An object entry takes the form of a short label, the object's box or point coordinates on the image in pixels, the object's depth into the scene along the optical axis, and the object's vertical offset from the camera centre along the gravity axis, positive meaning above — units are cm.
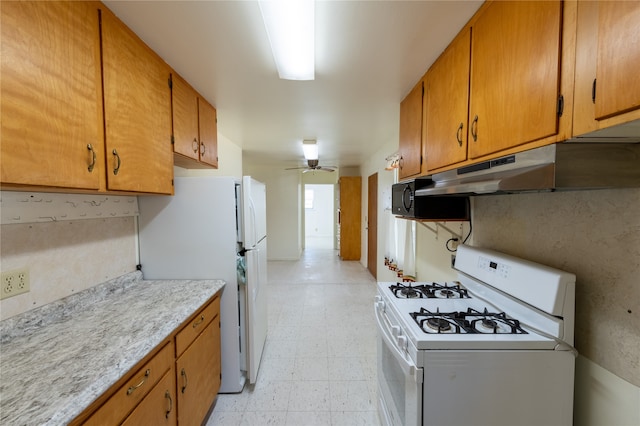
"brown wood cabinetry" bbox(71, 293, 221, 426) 90 -82
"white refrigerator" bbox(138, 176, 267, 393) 189 -26
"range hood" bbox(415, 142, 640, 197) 78 +12
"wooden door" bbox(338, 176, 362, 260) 625 -31
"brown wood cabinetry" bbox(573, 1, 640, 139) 59 +35
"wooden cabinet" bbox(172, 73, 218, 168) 170 +57
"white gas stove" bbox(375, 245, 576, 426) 99 -64
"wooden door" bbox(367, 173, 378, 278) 480 -42
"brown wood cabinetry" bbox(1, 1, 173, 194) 81 +41
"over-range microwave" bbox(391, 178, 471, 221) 168 -1
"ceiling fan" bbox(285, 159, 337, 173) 487 +77
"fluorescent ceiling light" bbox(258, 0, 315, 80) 105 +81
